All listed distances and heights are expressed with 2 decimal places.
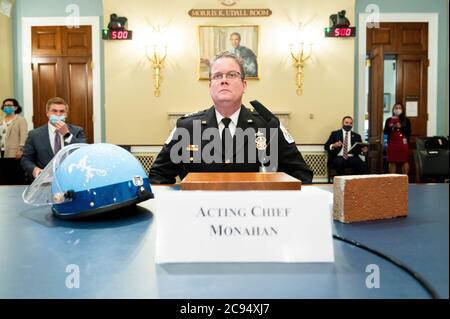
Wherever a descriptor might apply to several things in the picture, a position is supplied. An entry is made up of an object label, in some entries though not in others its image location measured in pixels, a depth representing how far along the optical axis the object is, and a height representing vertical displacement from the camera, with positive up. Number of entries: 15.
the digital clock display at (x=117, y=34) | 5.93 +1.46
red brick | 0.76 -0.15
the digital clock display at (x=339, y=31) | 5.89 +1.46
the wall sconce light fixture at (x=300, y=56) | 5.99 +1.10
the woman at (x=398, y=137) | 5.55 -0.18
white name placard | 0.57 -0.15
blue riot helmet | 0.87 -0.13
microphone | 1.32 +0.01
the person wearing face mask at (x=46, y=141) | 3.12 -0.10
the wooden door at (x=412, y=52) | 6.38 +1.23
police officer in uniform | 1.66 -0.07
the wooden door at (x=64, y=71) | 6.43 +0.98
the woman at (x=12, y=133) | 4.91 -0.05
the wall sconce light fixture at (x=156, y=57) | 6.00 +1.11
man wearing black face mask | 5.47 -0.34
